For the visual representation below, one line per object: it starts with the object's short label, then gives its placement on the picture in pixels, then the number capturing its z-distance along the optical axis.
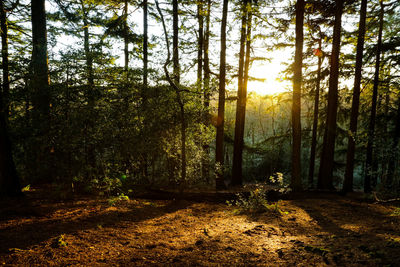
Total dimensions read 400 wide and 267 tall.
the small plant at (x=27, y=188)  6.60
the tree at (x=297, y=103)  8.04
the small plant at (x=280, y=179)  5.77
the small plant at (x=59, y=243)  3.63
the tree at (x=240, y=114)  11.97
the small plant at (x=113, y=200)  5.42
